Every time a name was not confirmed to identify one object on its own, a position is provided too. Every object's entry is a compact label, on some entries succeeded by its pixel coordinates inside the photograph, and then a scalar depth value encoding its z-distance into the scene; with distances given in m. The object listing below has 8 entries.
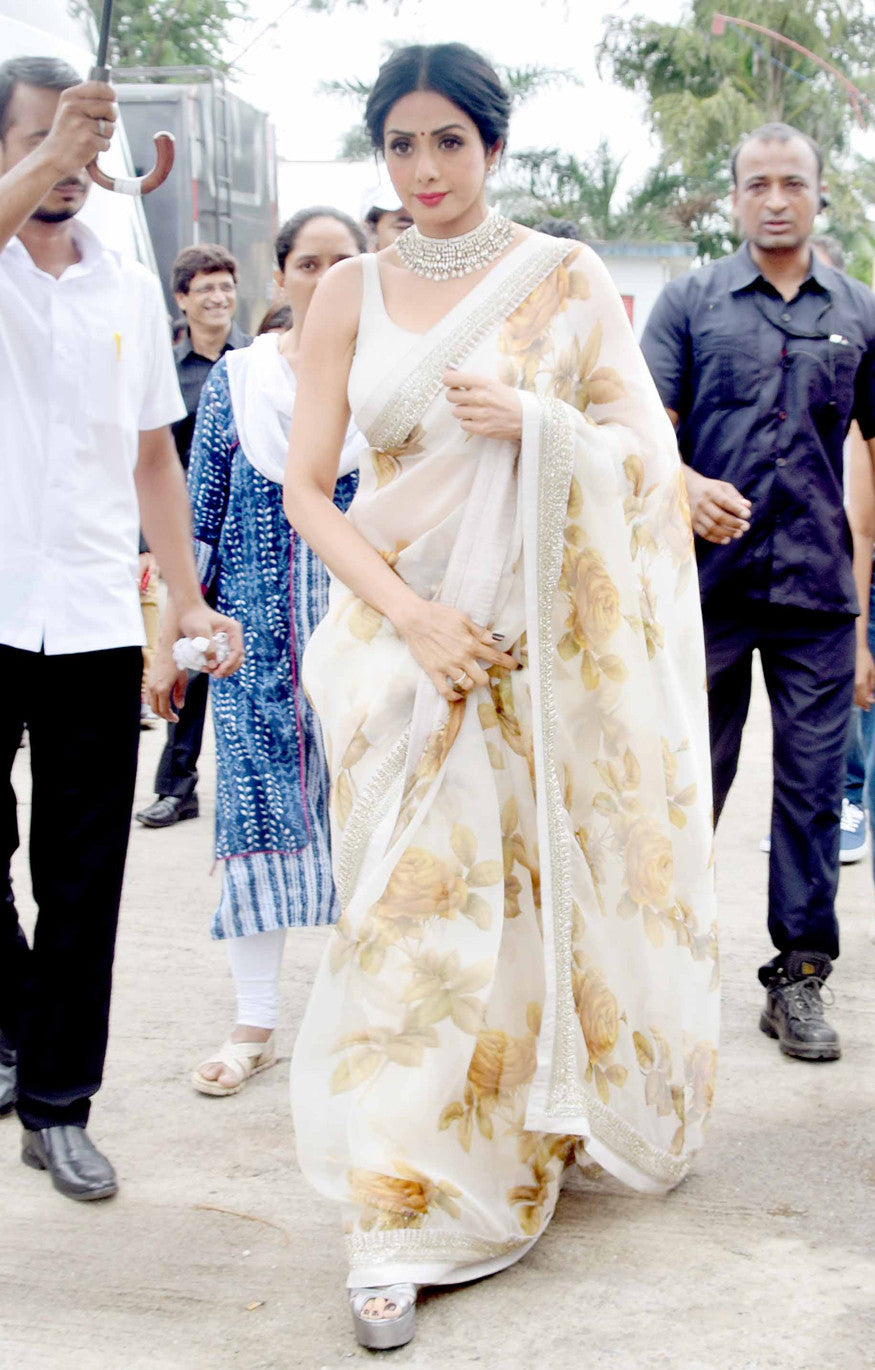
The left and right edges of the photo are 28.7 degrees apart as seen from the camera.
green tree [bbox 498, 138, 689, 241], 27.73
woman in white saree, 2.76
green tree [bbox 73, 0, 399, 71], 10.77
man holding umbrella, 2.99
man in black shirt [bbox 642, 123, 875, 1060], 3.85
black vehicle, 11.66
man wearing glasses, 6.30
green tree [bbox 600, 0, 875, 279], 30.28
